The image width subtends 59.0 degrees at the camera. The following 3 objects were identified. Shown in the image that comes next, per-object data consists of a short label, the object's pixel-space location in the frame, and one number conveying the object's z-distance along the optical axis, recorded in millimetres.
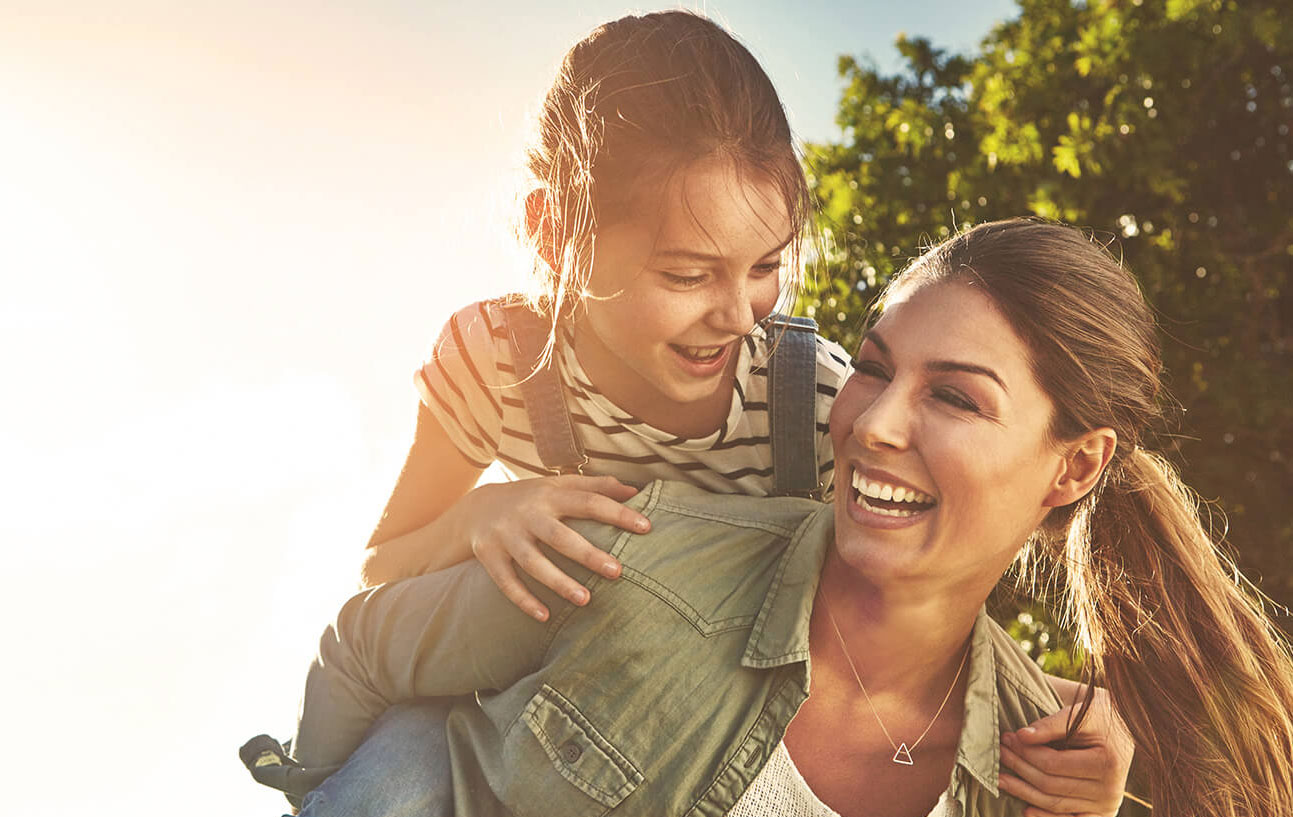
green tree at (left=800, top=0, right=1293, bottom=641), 4078
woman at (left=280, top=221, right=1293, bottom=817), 2199
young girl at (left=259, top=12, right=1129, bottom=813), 2549
